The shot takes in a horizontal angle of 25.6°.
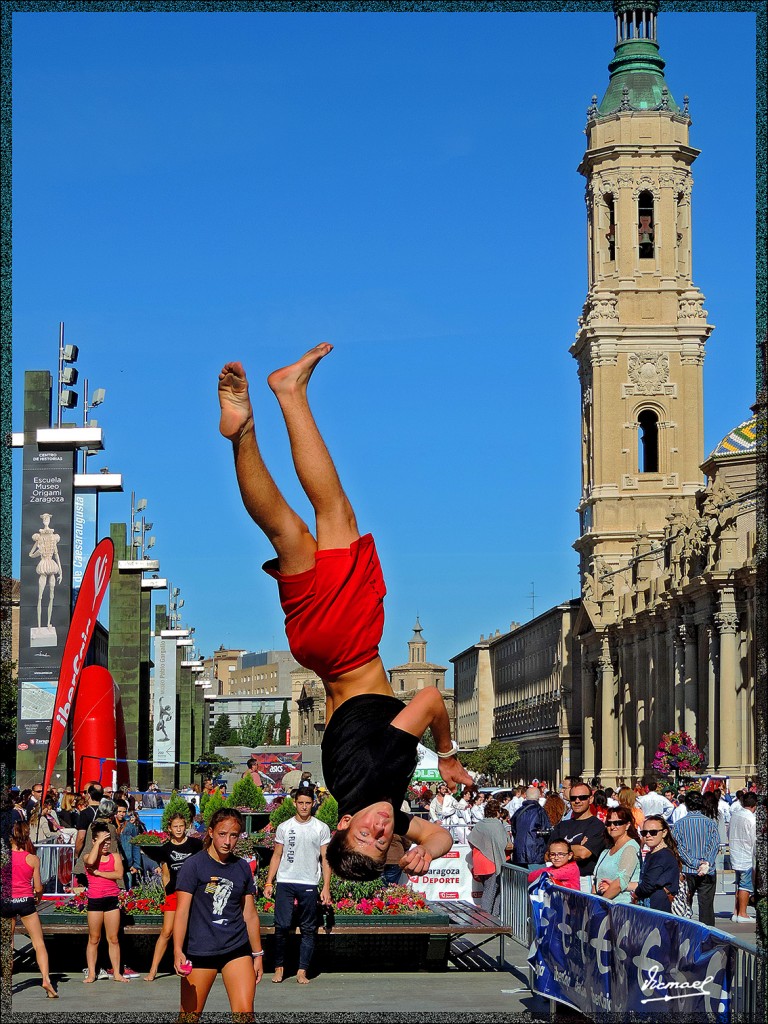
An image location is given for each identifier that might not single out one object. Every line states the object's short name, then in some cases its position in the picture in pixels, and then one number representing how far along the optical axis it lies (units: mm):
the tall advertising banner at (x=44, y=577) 30781
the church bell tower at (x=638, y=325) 93812
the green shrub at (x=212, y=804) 26625
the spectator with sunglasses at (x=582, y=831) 15680
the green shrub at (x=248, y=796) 34125
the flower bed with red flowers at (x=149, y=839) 24078
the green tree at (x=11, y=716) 72125
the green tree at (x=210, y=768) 99556
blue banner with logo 10016
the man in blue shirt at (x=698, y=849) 19047
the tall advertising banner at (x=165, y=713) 60750
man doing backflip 7555
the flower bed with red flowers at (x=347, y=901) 18312
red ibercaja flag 27434
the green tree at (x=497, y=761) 142625
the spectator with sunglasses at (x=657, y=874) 13836
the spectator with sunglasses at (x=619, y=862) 14195
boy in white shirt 16469
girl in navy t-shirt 10828
